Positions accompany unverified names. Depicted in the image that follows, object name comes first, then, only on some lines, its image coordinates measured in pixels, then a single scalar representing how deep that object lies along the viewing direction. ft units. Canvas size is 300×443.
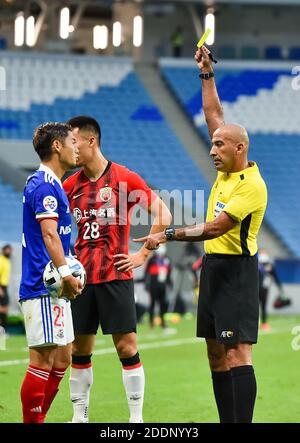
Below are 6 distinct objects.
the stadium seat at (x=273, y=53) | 232.53
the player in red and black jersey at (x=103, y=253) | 58.08
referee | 52.11
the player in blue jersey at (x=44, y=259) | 50.39
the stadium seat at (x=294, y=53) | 230.62
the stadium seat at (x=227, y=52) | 231.91
